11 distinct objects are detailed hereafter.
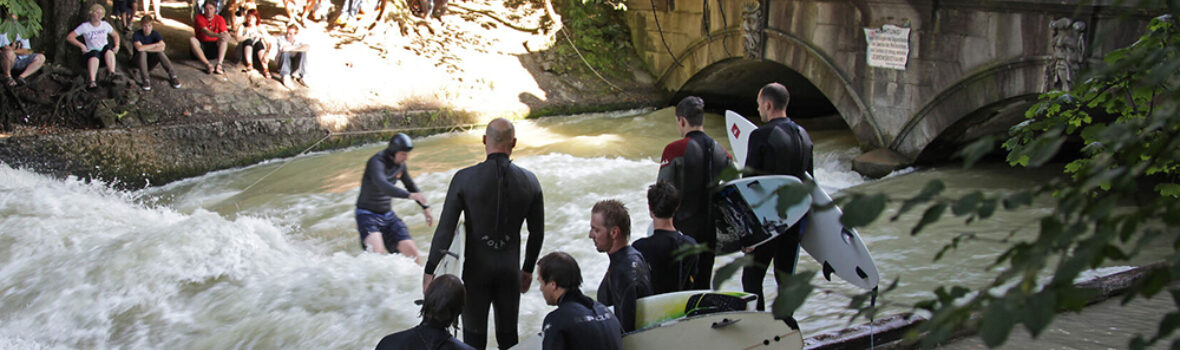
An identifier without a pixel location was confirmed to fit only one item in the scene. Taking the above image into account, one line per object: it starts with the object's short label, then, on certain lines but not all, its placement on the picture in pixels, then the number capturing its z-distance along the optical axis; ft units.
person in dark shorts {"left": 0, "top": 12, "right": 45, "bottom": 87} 40.98
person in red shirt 48.14
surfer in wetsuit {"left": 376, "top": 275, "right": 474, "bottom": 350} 12.13
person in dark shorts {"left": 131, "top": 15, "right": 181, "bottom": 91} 44.78
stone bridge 35.91
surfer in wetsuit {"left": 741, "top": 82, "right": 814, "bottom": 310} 18.35
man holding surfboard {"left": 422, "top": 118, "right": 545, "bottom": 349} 16.51
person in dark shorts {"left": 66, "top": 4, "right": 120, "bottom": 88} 43.06
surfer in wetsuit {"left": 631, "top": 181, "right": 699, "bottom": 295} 15.21
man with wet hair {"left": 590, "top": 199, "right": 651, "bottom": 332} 13.64
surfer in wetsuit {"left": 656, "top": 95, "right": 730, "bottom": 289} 18.42
